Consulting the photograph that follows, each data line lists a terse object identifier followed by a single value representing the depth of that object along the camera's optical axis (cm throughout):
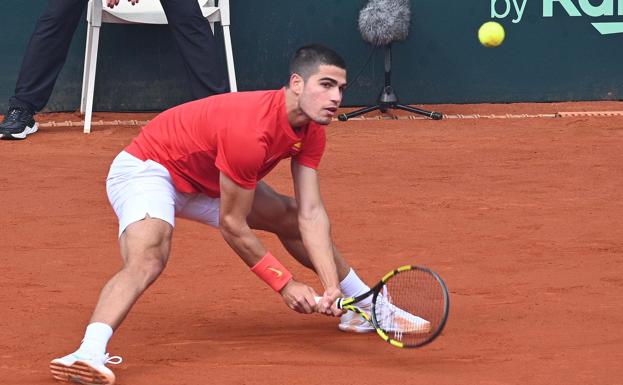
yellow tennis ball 1909
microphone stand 1997
